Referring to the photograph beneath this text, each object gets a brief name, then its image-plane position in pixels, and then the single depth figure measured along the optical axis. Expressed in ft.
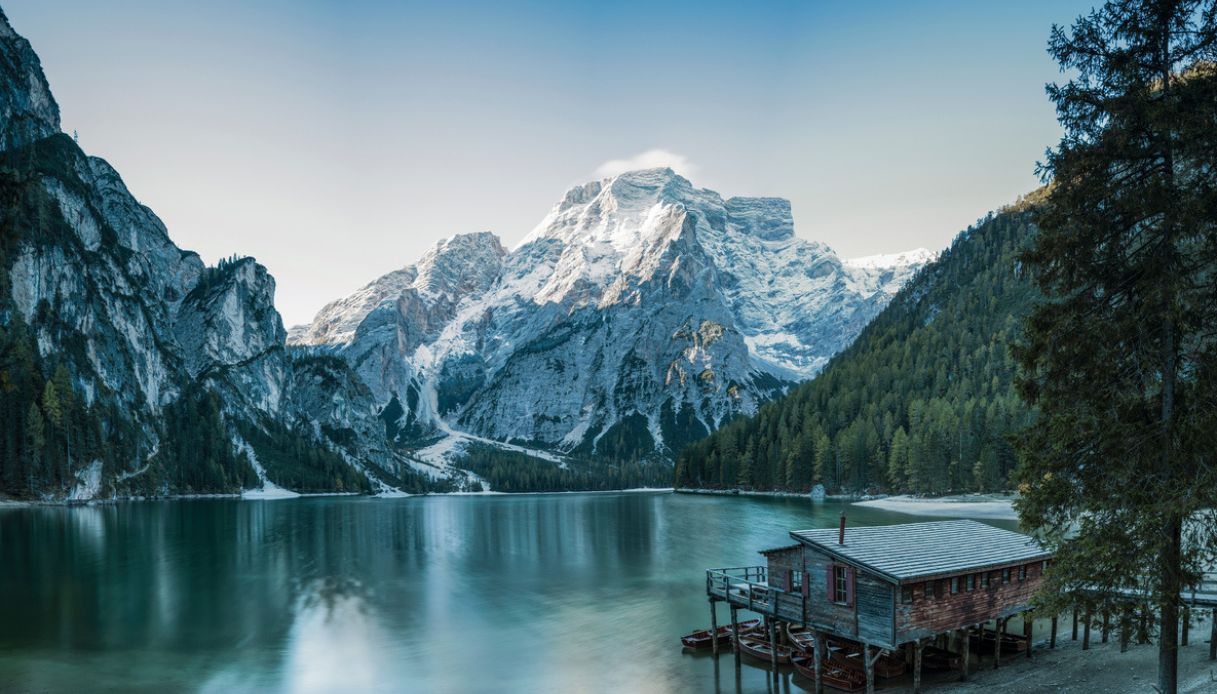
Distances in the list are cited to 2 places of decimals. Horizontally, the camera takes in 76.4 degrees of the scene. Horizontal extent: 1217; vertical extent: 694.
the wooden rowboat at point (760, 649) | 138.92
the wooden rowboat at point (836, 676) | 122.75
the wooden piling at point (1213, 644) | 99.35
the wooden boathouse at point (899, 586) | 113.60
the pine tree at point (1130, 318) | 63.98
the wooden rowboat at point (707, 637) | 152.35
